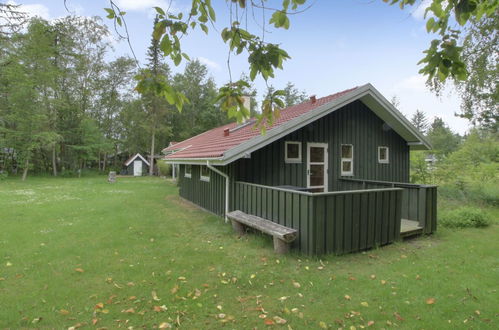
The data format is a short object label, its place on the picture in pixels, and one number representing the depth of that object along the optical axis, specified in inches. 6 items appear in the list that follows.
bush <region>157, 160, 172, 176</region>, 928.6
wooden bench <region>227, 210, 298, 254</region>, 181.8
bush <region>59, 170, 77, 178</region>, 914.7
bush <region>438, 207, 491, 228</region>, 265.7
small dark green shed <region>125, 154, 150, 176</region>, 1057.5
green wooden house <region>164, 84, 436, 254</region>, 186.7
